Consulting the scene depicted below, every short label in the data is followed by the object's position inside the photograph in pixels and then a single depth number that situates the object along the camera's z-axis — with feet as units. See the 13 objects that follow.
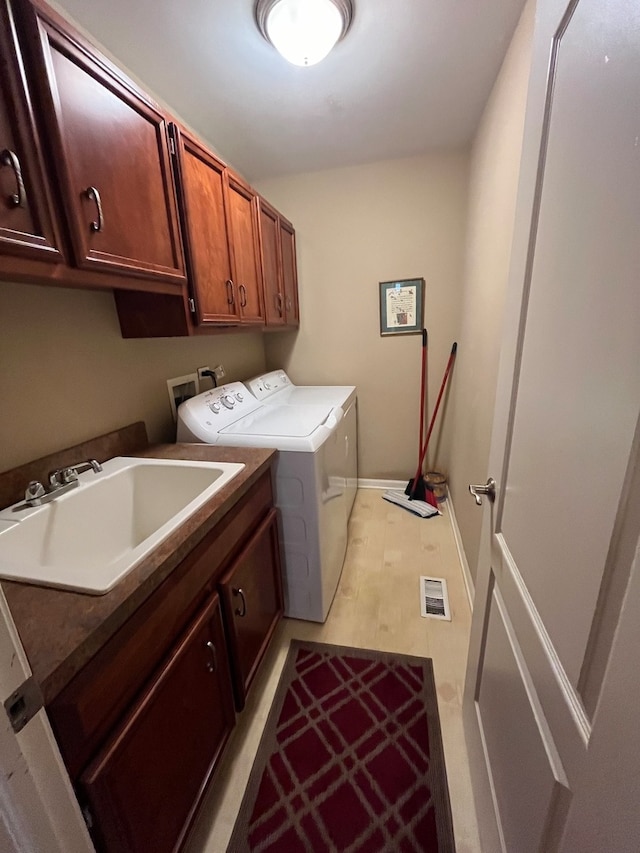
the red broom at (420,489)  8.85
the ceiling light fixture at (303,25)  3.90
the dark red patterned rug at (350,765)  3.23
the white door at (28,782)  1.26
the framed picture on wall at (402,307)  8.27
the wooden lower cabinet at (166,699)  1.98
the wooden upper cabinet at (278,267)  6.77
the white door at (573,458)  1.28
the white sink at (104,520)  2.33
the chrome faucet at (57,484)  3.22
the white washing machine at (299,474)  4.76
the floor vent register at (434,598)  5.61
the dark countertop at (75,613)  1.74
